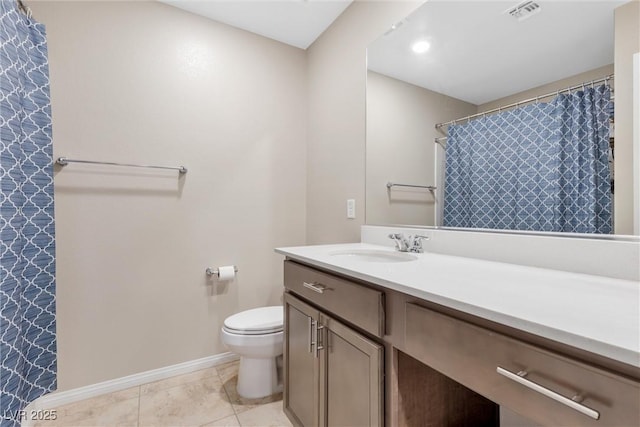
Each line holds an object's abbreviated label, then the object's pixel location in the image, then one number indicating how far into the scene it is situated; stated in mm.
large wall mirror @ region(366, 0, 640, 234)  883
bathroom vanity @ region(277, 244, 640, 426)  464
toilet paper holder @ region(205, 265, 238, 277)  1968
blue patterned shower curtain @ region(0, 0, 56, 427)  1123
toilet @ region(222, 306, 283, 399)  1566
